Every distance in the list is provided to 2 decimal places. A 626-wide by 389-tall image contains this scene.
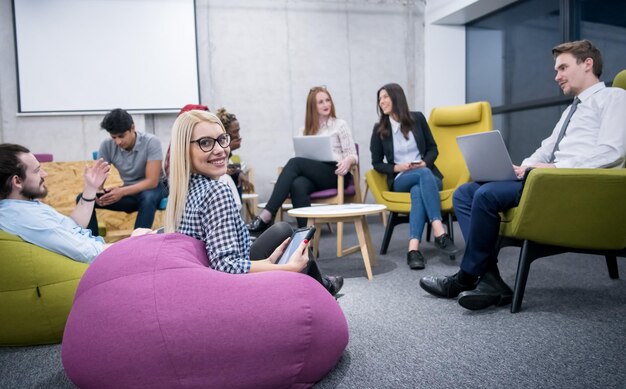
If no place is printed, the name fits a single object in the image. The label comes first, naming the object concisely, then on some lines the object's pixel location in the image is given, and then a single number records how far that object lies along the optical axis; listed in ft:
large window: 14.10
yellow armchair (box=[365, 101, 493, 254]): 10.39
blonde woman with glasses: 4.57
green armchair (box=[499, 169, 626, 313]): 5.79
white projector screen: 15.10
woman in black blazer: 10.34
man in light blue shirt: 5.64
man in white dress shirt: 6.50
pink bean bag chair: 3.86
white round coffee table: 8.39
